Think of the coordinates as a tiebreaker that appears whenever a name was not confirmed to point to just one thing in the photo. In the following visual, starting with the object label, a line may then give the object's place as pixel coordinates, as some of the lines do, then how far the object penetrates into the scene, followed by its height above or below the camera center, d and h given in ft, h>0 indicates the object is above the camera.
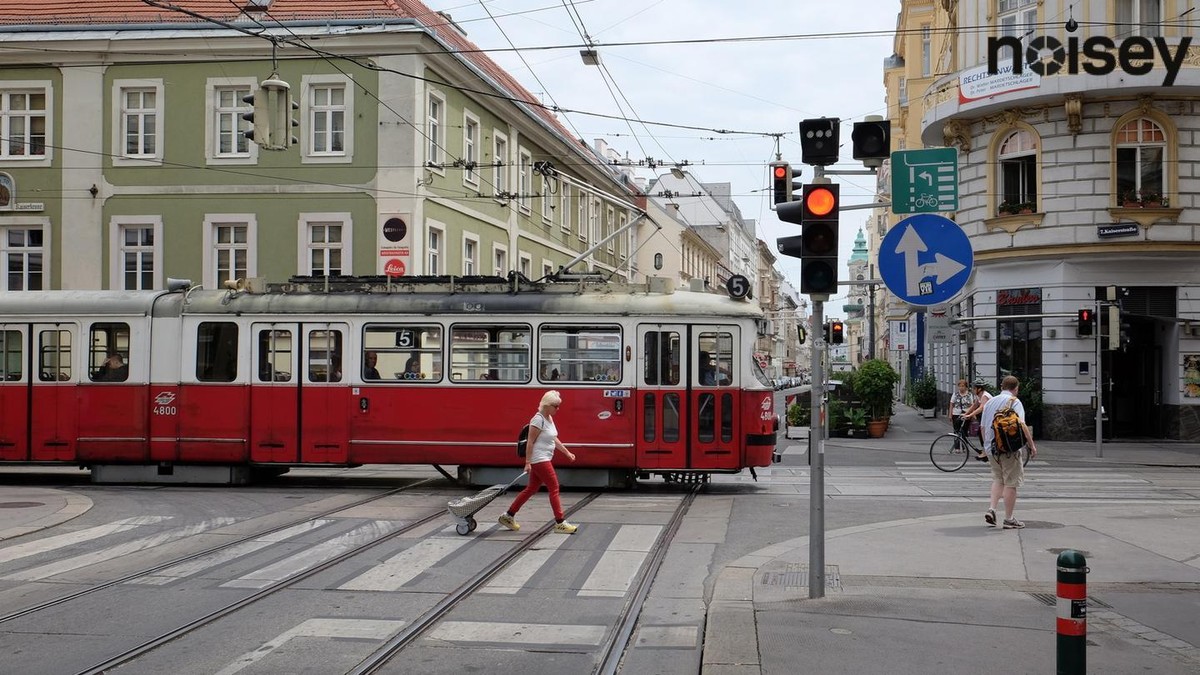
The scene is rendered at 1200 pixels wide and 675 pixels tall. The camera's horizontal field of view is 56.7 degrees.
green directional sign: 30.12 +4.84
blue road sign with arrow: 26.76 +2.40
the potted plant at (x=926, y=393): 132.46 -4.23
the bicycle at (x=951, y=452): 69.87 -5.91
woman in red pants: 41.01 -3.68
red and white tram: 55.06 -1.10
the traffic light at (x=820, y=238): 29.04 +3.13
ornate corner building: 91.35 +11.90
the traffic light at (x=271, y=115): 53.57 +12.02
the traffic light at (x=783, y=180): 39.40 +6.42
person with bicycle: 66.64 -3.18
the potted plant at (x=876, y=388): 101.76 -2.75
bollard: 18.28 -4.25
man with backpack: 41.09 -3.24
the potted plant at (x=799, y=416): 111.65 -5.86
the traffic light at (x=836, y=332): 93.30 +2.17
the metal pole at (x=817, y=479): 29.04 -3.23
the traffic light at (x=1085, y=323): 85.35 +2.73
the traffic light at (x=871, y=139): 29.19 +5.77
